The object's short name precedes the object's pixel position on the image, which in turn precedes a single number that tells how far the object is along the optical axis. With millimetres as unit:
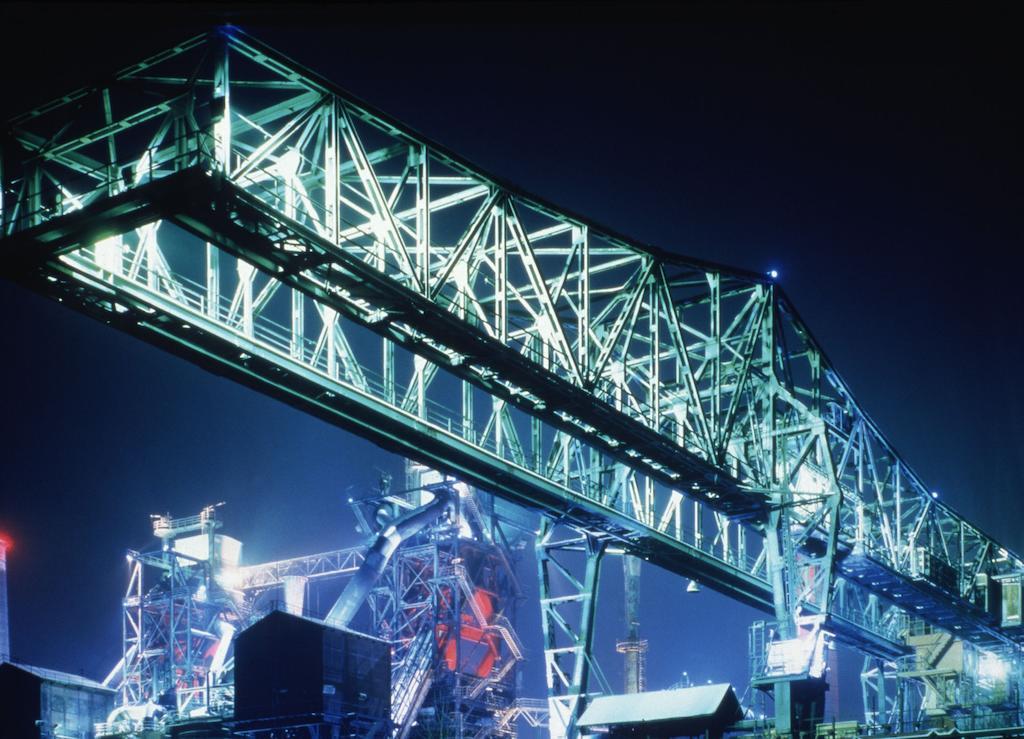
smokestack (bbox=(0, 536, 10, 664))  64438
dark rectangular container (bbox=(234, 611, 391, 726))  47031
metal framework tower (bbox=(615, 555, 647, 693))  71938
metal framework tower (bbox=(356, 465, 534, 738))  59094
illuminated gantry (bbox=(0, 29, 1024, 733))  21000
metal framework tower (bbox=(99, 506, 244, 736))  72375
